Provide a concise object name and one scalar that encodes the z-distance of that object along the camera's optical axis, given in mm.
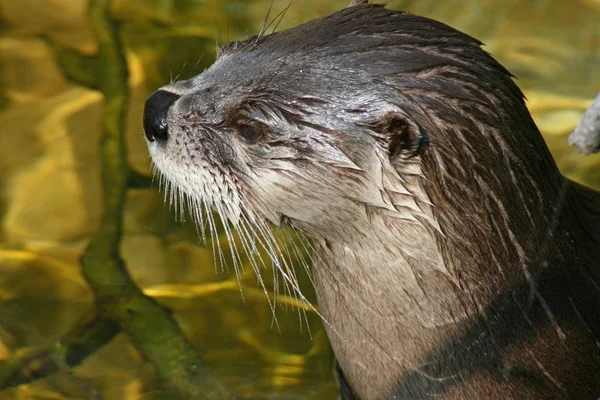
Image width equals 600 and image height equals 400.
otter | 3922
